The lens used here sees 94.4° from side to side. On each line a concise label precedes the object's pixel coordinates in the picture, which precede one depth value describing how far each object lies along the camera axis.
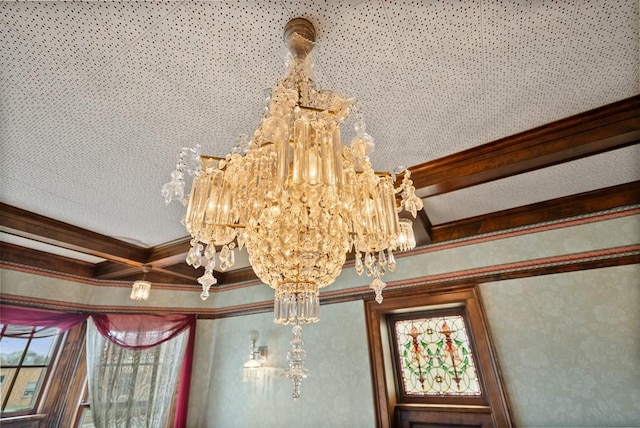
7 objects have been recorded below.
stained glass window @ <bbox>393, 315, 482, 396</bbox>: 2.62
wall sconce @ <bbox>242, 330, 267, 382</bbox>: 3.34
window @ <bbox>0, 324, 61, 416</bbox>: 3.18
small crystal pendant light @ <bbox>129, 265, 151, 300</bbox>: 3.28
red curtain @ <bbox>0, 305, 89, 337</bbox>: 2.96
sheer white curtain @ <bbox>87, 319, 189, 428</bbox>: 3.31
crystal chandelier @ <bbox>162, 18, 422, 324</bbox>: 1.03
